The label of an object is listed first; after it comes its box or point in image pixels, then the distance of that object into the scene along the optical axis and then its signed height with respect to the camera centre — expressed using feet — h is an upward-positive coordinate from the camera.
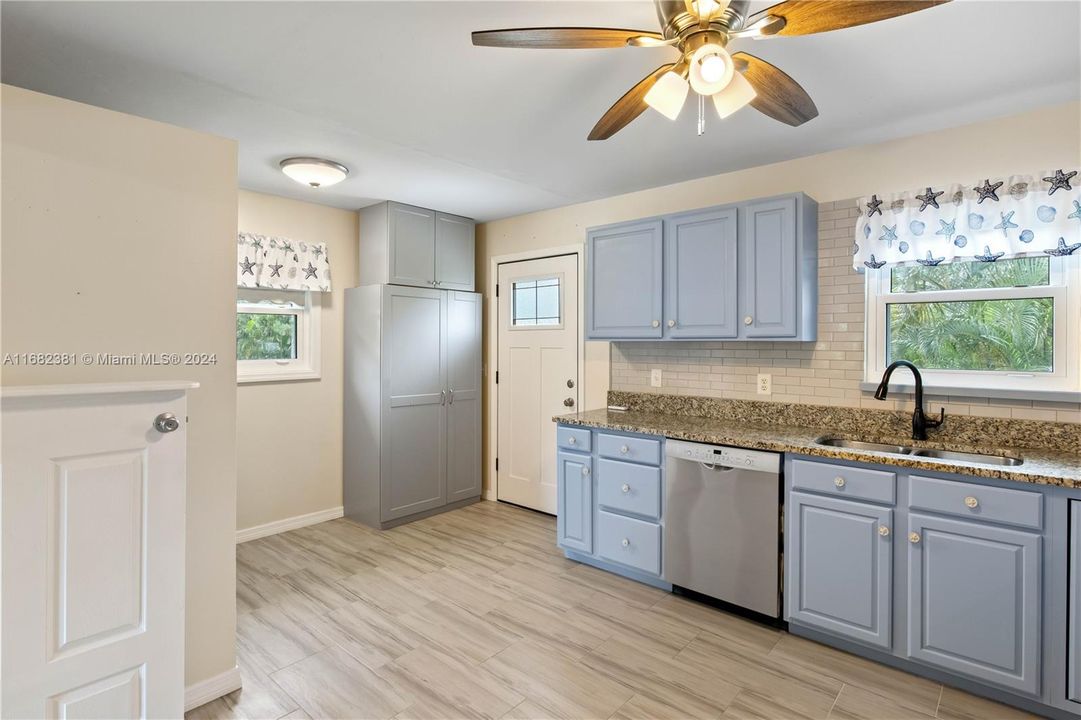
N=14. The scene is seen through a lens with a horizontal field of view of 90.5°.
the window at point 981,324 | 7.64 +0.52
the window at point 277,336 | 11.98 +0.47
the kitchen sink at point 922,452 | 7.47 -1.44
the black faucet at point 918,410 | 8.10 -0.81
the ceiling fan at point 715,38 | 4.57 +2.92
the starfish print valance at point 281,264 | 11.57 +2.08
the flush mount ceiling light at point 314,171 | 9.71 +3.41
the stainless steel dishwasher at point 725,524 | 8.14 -2.68
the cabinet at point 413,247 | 12.73 +2.70
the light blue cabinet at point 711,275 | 9.00 +1.50
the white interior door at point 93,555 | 4.61 -1.86
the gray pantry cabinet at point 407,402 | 12.55 -1.14
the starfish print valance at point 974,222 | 7.34 +2.01
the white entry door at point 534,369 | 13.25 -0.34
